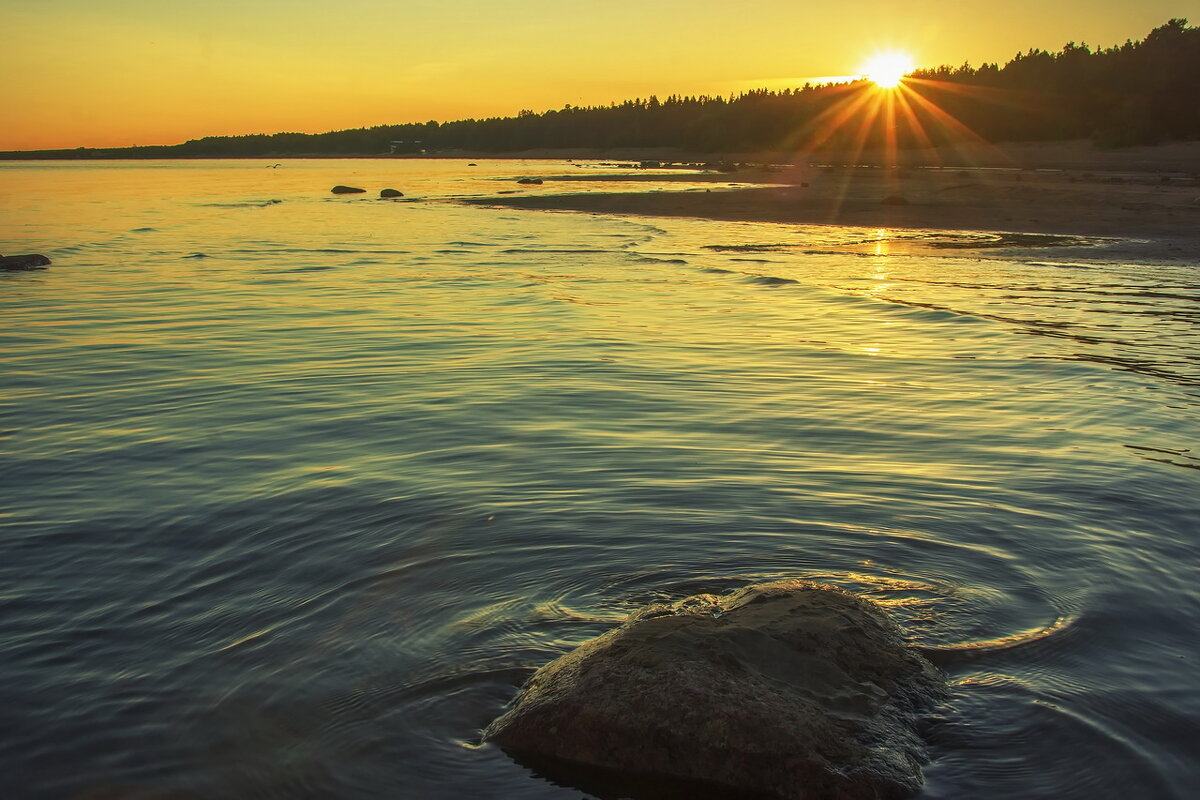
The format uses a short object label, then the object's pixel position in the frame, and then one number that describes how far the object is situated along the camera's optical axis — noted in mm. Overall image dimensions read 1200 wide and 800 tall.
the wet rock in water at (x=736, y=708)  3689
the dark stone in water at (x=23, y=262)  20969
